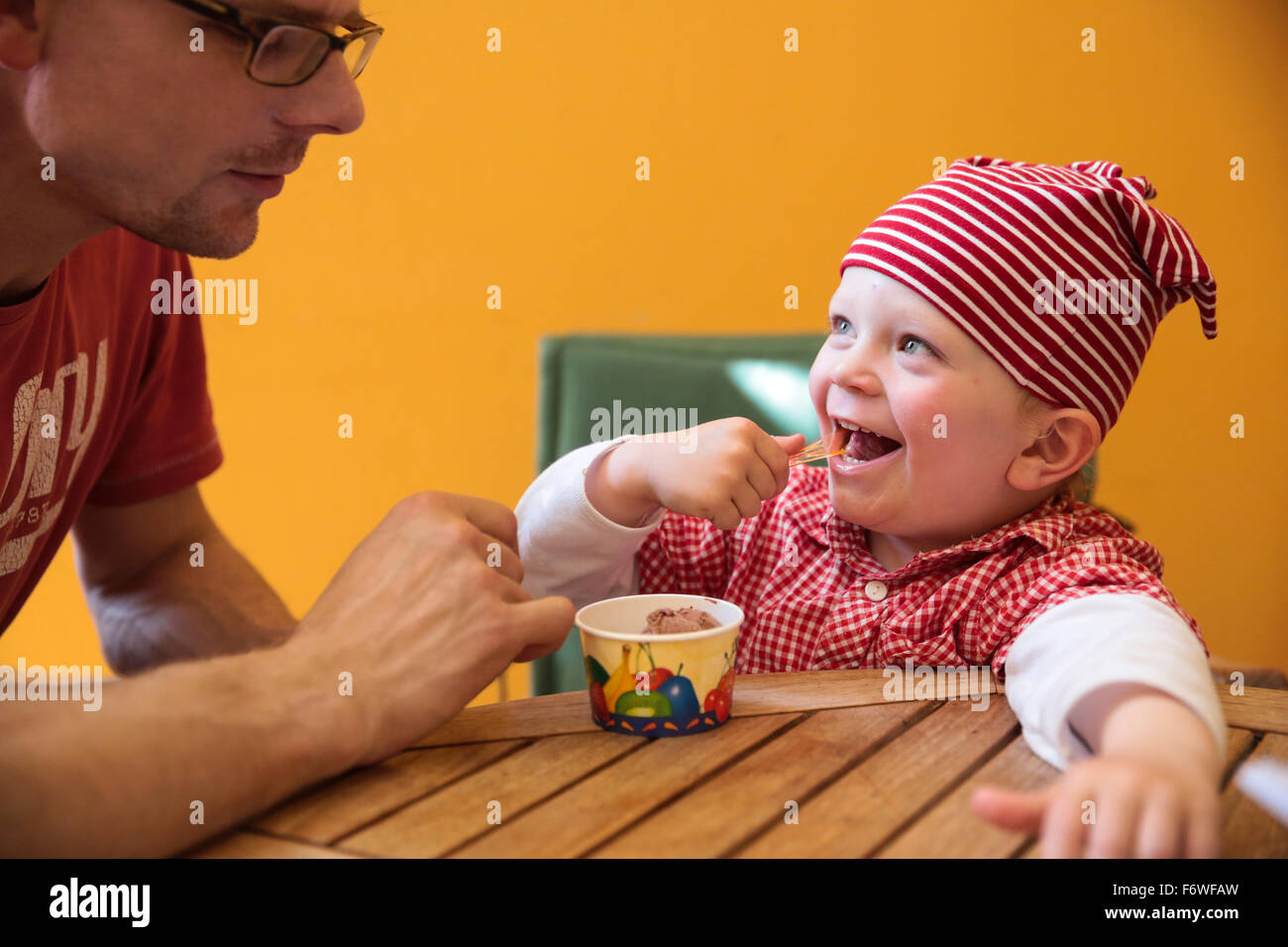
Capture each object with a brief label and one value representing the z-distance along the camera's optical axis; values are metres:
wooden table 0.72
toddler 1.12
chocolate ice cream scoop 0.96
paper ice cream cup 0.89
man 0.72
